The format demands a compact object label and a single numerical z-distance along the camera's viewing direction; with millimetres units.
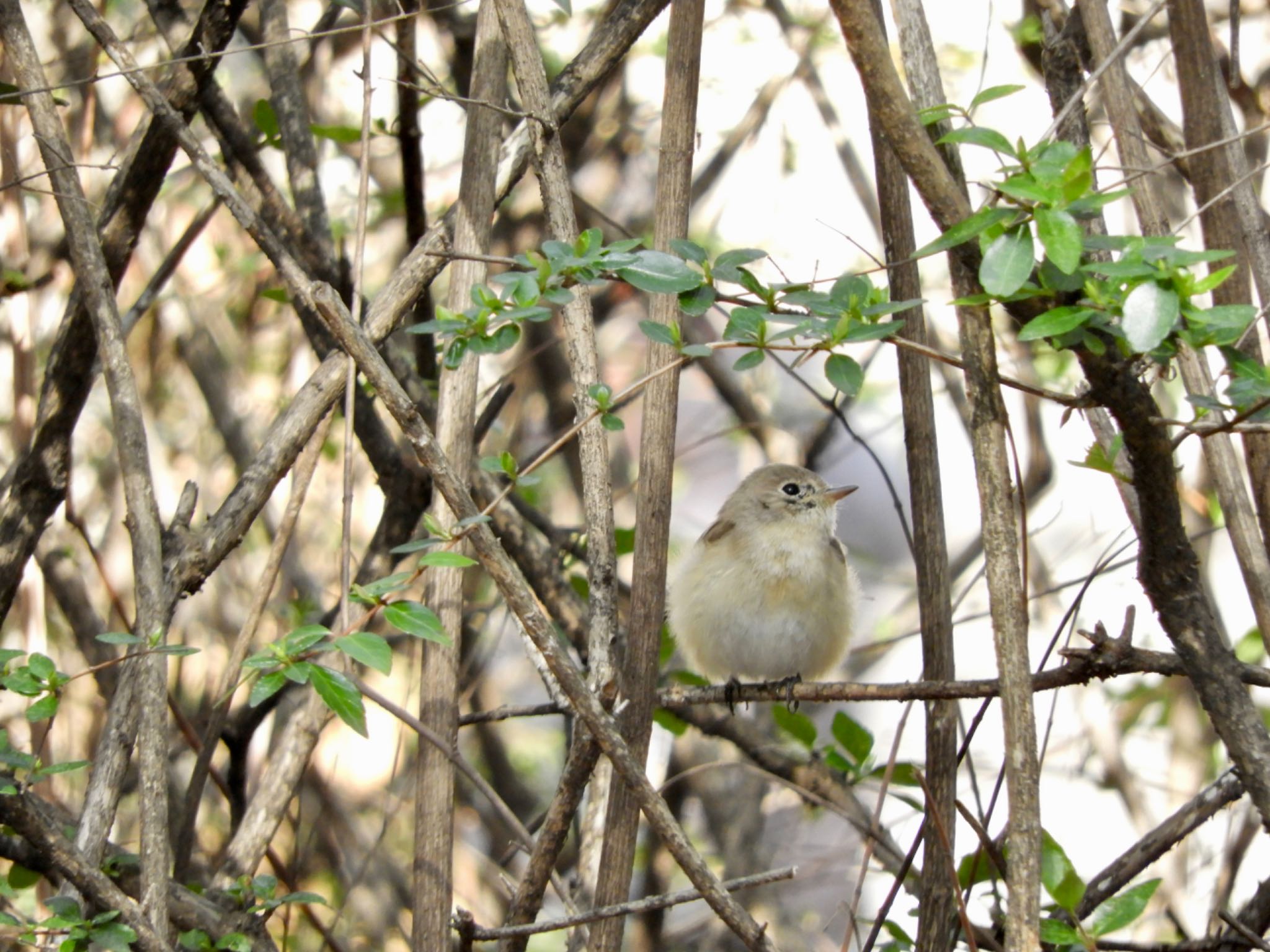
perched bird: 8117
